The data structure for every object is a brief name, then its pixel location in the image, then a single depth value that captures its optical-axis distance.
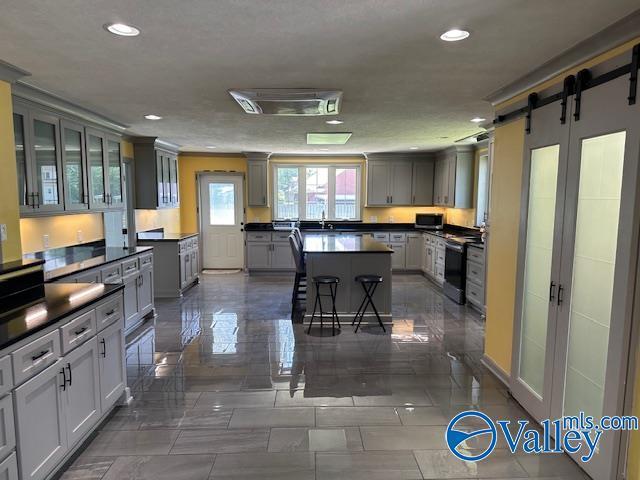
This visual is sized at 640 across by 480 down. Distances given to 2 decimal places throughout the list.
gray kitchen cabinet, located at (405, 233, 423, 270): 7.91
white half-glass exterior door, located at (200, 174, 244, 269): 8.16
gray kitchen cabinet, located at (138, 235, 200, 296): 5.97
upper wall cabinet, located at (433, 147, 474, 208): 6.70
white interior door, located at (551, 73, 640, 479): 1.91
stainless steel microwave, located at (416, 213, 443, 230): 8.00
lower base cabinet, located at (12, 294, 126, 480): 1.83
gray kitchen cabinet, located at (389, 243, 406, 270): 7.93
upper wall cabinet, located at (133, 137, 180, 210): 5.86
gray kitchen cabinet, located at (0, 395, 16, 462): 1.71
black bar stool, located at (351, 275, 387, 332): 4.51
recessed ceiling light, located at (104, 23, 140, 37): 2.03
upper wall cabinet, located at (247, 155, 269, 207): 7.91
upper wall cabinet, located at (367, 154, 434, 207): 7.90
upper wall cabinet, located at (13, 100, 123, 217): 3.19
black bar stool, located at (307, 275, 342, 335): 4.48
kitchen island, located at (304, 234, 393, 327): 4.75
